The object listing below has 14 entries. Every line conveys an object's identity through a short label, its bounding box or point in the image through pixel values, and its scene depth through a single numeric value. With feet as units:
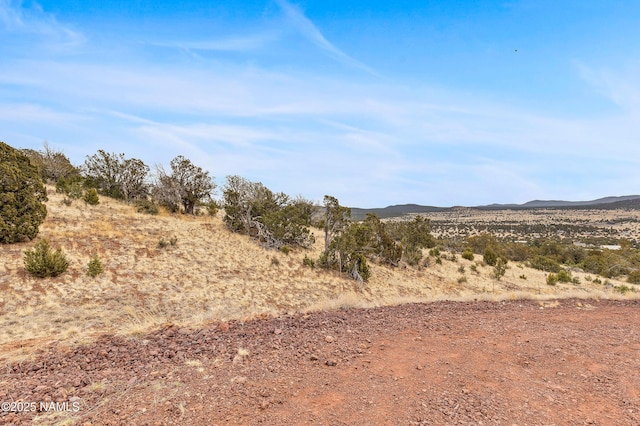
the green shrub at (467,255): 96.55
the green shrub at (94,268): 42.47
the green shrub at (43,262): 38.81
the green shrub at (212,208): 93.94
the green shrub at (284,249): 71.61
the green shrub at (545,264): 98.29
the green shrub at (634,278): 87.03
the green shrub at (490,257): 93.35
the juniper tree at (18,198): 44.93
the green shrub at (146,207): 79.66
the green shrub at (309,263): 67.26
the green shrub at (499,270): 81.82
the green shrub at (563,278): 81.46
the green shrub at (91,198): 73.67
